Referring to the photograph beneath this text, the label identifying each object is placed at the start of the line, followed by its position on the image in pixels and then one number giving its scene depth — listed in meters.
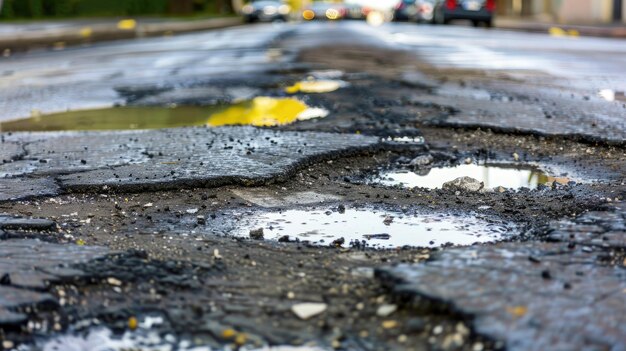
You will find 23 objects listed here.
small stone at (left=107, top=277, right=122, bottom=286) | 2.73
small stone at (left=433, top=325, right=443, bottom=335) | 2.30
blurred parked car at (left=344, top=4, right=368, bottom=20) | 44.06
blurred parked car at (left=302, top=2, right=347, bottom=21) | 43.35
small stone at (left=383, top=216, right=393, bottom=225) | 3.59
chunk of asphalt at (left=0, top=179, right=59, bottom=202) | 4.06
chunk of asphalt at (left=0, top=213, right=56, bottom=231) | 3.39
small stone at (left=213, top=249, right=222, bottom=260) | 3.00
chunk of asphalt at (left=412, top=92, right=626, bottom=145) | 5.70
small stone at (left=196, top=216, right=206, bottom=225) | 3.55
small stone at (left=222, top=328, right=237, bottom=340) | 2.36
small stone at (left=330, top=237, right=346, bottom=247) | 3.24
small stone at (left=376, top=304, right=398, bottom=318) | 2.45
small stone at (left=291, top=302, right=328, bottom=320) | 2.47
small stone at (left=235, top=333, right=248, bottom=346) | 2.32
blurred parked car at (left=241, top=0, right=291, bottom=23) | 36.84
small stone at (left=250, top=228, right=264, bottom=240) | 3.32
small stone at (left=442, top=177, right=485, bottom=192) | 4.22
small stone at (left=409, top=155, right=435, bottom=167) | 4.88
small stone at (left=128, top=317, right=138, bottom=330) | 2.44
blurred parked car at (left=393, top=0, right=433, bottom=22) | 33.88
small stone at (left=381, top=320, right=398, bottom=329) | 2.37
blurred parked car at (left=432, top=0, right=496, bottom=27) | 28.12
